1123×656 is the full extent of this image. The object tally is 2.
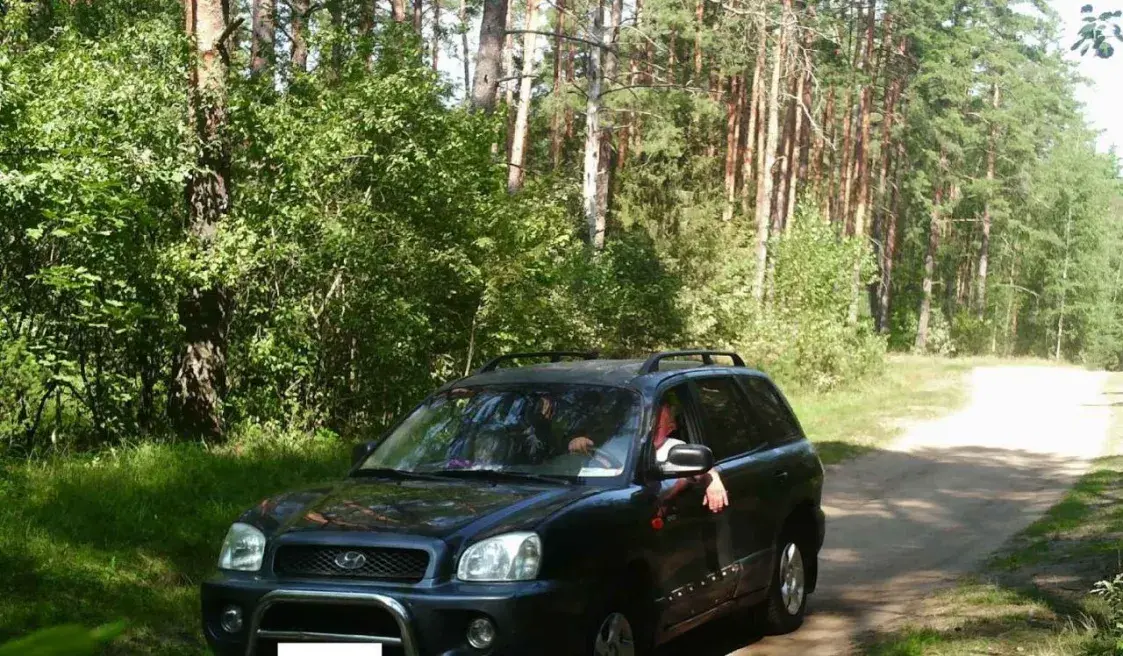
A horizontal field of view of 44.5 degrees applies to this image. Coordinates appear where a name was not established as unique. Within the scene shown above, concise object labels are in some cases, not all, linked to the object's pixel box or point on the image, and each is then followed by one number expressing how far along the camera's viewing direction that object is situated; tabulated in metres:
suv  5.77
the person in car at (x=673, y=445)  7.33
